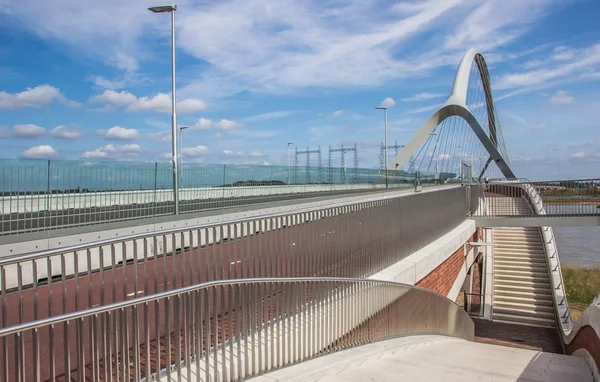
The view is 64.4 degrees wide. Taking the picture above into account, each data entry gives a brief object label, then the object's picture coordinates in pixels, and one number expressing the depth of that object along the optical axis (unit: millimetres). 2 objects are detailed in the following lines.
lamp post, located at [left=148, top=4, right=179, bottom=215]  13867
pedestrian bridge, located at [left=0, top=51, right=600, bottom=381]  3566
